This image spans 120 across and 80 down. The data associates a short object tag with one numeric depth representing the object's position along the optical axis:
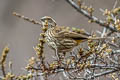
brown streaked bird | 9.23
